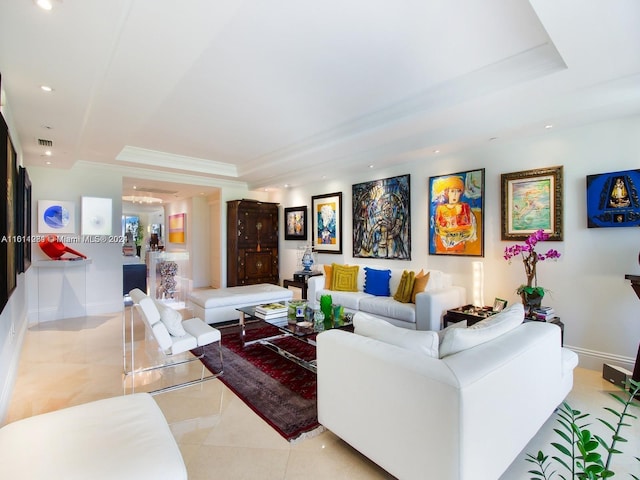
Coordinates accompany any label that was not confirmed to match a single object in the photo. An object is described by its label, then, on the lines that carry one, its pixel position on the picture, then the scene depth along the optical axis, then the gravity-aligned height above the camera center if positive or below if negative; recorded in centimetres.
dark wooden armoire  741 -5
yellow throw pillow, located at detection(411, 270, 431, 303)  428 -57
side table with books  337 -83
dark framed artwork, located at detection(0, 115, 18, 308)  210 +16
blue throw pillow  489 -63
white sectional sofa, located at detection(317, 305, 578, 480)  149 -79
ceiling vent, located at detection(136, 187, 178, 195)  756 +117
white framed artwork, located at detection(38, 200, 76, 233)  529 +39
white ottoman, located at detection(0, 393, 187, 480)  129 -88
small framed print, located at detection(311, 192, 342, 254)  633 +34
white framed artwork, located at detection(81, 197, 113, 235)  563 +42
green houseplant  69 -47
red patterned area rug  242 -130
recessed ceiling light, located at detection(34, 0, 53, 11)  168 +120
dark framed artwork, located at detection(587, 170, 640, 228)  312 +38
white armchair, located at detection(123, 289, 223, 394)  294 -88
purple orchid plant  345 -17
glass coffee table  325 -94
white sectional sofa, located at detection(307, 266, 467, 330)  397 -83
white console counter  529 -81
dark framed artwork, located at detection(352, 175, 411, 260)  518 +35
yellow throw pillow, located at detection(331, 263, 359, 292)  521 -61
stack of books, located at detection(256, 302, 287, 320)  375 -81
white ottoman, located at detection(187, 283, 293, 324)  464 -87
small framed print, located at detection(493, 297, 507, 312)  380 -75
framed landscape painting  363 +42
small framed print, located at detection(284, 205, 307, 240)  720 +38
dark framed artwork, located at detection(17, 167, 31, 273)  336 +25
